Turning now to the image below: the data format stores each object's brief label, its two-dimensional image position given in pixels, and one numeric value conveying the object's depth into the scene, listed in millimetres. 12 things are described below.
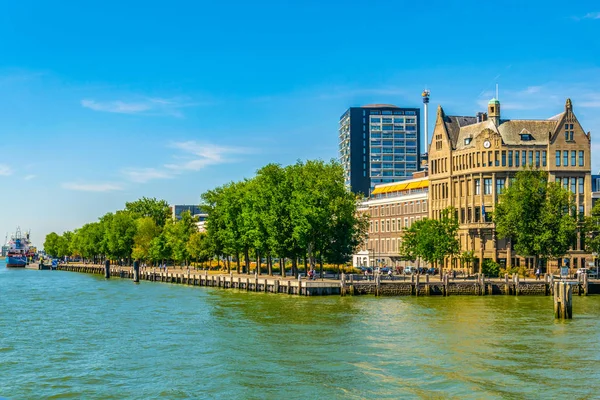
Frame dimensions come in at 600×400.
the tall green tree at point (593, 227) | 111250
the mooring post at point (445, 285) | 97812
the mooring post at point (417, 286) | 97188
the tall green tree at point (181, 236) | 166750
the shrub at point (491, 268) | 120250
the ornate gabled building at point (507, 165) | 128125
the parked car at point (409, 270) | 127612
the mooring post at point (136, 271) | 150000
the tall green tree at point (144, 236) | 190875
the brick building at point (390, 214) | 152375
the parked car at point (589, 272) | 110300
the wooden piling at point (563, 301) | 69250
